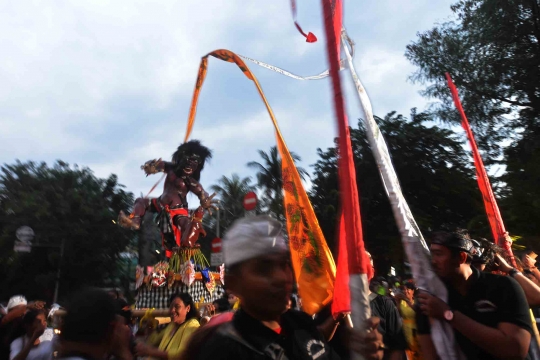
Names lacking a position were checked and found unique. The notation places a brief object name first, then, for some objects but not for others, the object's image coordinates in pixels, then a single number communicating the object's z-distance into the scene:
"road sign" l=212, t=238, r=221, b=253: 11.29
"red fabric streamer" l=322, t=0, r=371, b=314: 1.86
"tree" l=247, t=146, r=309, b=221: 31.88
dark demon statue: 8.06
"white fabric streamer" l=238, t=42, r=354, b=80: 2.93
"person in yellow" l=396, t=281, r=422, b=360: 3.89
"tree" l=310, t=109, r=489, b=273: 20.36
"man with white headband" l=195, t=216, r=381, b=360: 1.58
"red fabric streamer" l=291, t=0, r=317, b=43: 2.63
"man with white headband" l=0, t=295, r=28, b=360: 4.67
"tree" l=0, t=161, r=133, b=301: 24.75
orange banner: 3.12
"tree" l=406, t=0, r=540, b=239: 18.34
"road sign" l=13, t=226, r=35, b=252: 17.38
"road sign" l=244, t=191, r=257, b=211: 10.26
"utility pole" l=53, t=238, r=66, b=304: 24.22
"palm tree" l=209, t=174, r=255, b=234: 34.66
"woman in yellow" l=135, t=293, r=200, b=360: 4.28
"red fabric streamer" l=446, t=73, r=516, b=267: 4.79
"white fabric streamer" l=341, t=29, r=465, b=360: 2.27
